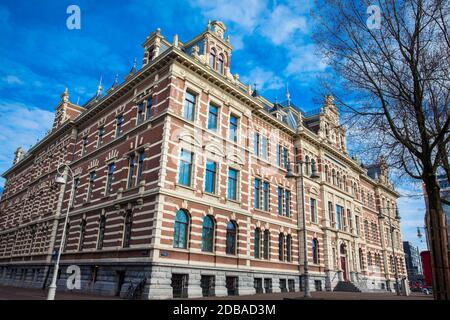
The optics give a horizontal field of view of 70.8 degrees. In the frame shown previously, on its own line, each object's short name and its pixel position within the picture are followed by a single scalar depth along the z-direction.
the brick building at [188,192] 19.33
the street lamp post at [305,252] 16.94
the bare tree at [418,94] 9.71
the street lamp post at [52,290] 13.83
